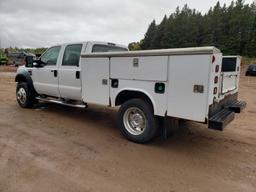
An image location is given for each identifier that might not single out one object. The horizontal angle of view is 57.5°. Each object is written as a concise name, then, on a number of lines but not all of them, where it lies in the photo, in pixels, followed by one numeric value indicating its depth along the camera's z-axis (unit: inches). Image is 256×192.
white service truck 142.1
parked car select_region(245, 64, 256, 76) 977.9
